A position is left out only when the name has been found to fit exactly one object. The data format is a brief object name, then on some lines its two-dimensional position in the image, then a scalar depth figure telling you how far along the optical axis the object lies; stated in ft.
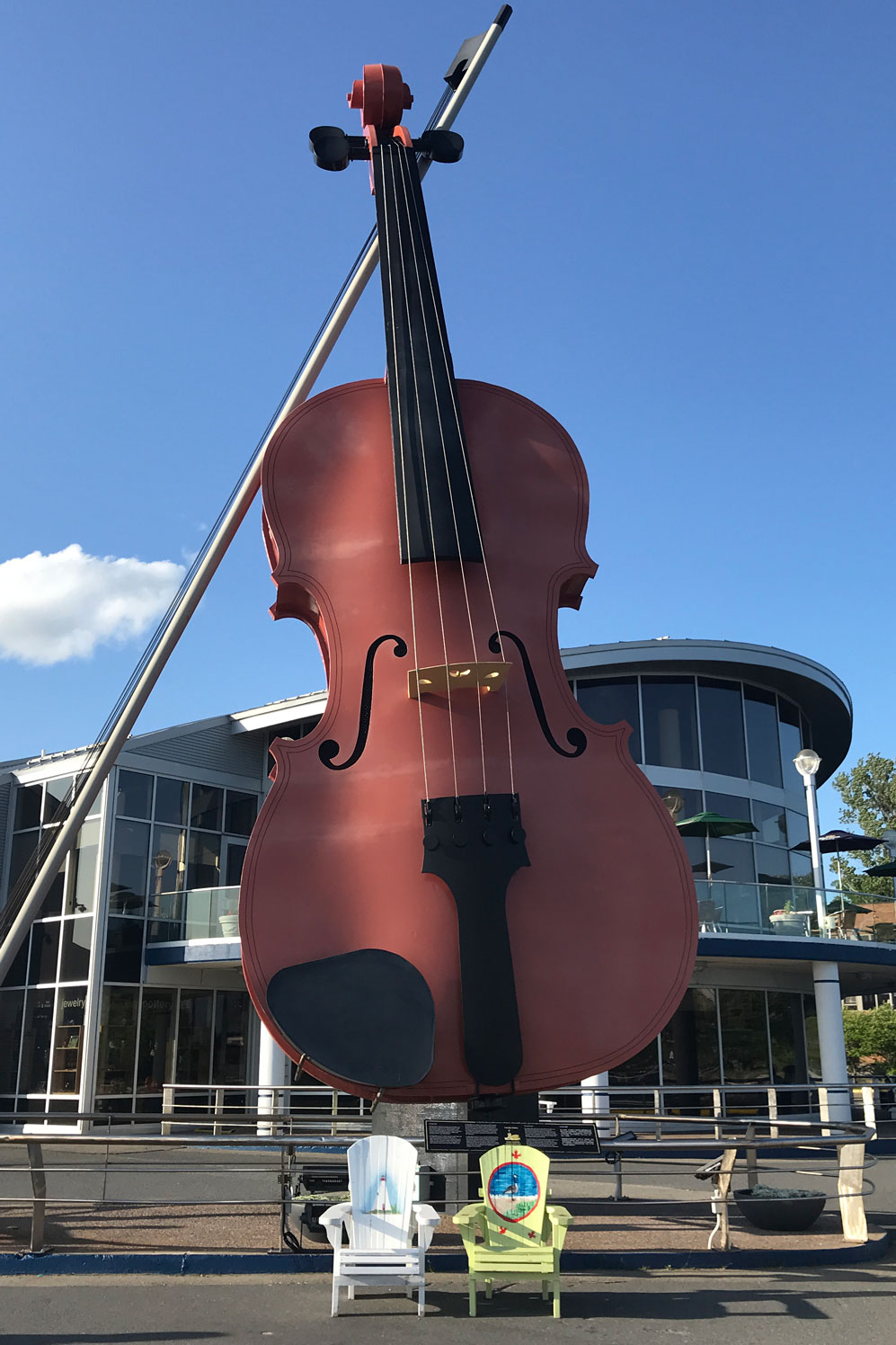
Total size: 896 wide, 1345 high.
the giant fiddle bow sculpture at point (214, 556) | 24.23
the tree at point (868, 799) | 169.17
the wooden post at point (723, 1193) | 23.43
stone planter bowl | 26.20
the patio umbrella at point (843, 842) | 71.77
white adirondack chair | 18.49
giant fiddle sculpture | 16.51
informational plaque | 19.03
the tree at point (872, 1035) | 105.19
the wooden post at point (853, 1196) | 24.63
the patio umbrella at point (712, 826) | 62.90
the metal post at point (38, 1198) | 22.40
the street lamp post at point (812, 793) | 60.85
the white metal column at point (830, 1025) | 59.47
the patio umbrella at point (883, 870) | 77.28
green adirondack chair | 18.84
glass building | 65.87
